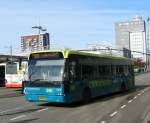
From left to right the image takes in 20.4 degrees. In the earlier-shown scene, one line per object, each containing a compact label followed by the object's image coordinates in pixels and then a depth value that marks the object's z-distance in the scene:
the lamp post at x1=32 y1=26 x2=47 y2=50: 74.94
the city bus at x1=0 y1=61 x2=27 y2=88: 31.57
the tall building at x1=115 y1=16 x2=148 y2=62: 134.41
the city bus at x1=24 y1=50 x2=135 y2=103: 17.95
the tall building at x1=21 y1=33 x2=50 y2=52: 105.25
